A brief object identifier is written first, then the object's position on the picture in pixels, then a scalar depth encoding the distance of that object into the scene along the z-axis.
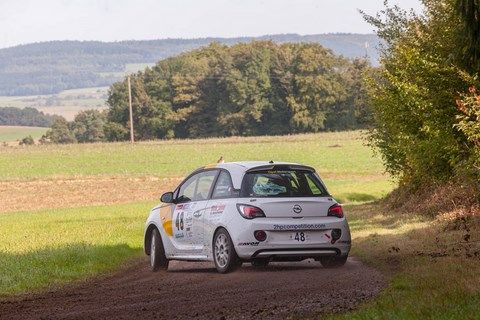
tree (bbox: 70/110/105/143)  173.88
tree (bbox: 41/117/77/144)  171.25
